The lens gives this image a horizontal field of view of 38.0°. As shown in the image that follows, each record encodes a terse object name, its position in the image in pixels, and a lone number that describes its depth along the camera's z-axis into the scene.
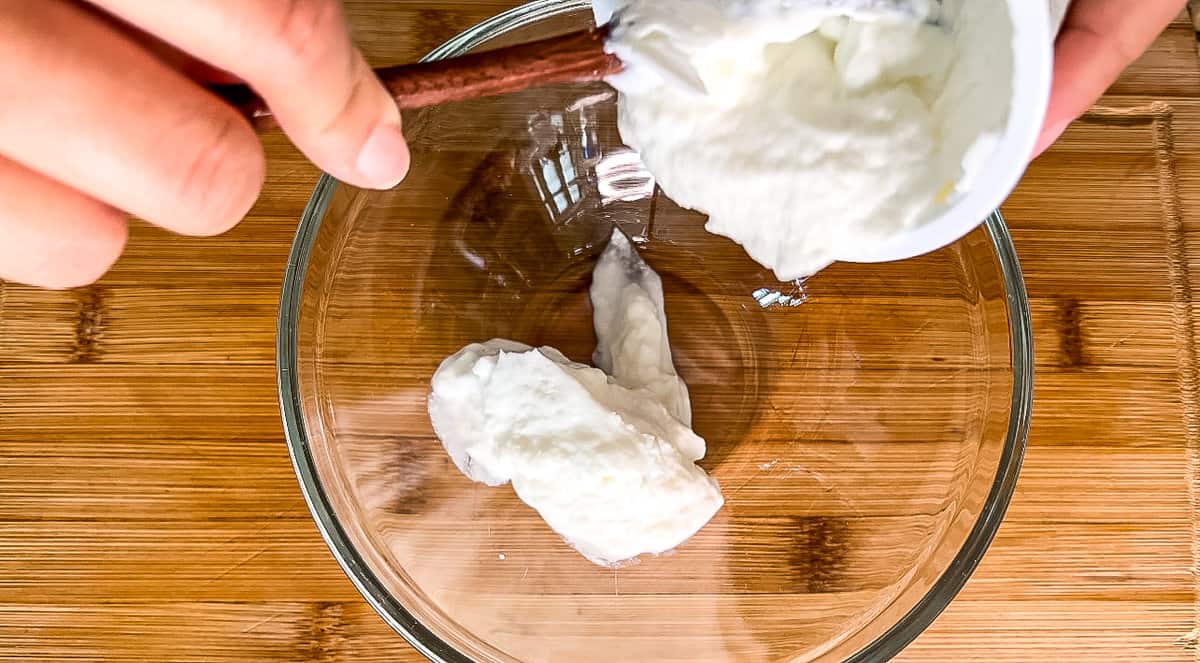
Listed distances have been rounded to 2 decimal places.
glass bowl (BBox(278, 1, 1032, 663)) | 0.48
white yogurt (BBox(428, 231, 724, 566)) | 0.48
